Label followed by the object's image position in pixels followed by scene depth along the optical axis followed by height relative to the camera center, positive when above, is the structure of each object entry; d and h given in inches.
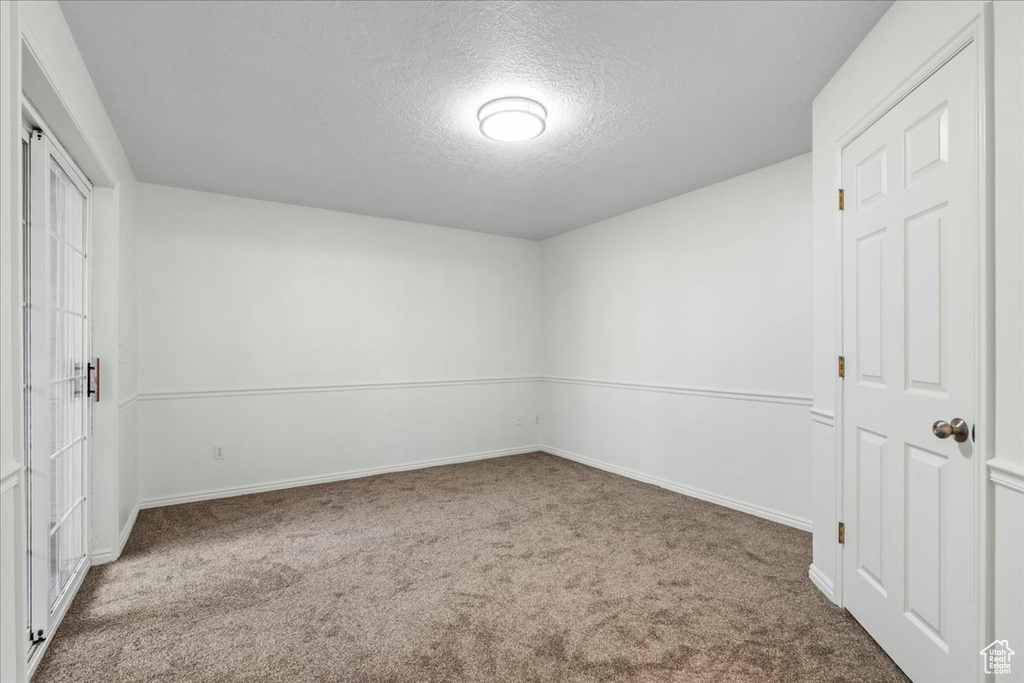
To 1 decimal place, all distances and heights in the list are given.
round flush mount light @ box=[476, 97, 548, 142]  100.3 +46.6
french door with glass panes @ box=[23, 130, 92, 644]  77.4 -6.6
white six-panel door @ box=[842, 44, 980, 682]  59.8 -4.1
